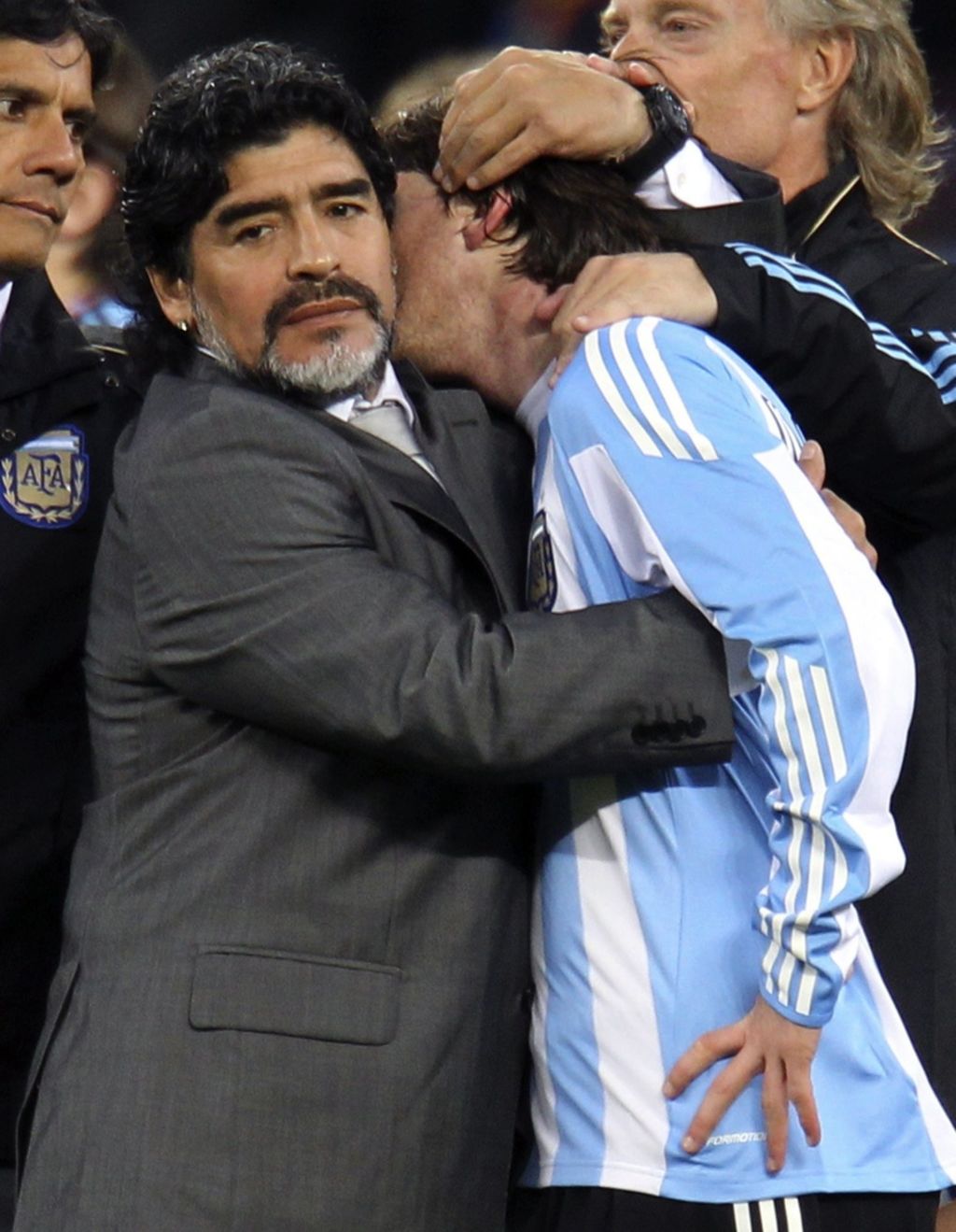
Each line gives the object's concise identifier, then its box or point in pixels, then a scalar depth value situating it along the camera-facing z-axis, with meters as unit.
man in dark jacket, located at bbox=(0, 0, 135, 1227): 10.72
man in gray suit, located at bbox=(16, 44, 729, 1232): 10.27
